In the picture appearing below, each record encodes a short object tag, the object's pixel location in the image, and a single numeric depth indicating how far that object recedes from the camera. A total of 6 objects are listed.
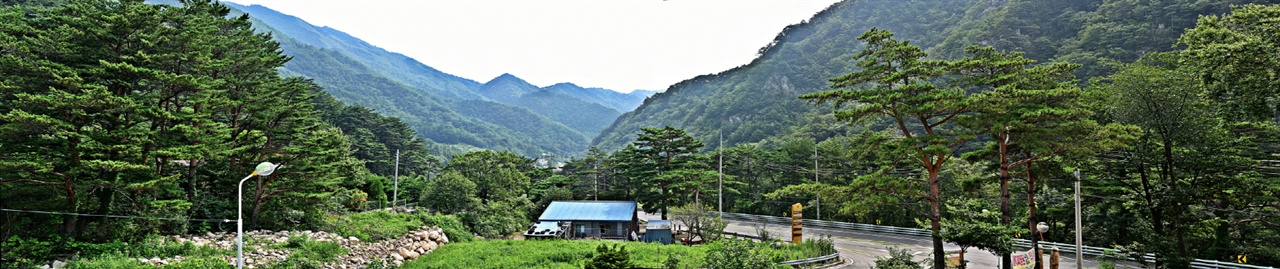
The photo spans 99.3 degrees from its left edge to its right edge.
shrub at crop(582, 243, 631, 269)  12.13
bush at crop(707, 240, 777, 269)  12.77
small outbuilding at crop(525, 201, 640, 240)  32.28
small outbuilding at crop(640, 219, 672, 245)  31.20
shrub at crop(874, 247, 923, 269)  16.41
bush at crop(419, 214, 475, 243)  28.88
